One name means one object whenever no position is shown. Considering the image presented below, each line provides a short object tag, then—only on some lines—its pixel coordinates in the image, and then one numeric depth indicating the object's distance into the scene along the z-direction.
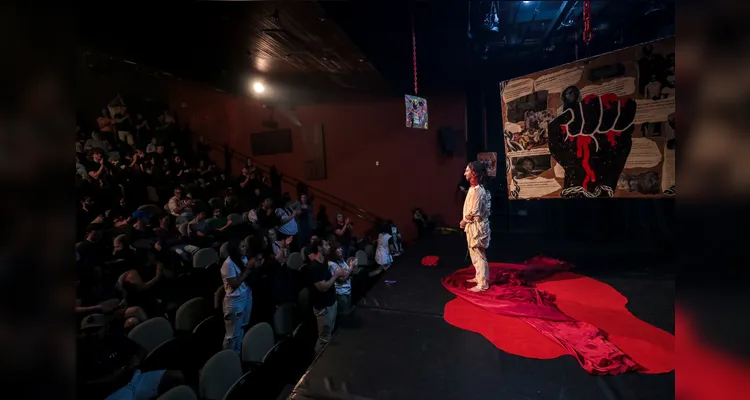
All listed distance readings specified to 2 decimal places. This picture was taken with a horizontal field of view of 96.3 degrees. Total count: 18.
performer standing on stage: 4.00
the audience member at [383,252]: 7.04
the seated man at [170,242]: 4.62
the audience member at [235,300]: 4.14
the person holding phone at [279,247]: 5.77
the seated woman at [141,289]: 3.84
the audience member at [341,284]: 4.94
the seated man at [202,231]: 5.56
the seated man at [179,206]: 6.20
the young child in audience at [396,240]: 7.86
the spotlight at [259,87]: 9.35
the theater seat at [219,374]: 2.80
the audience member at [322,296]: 4.32
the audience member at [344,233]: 7.38
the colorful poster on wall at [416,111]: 5.25
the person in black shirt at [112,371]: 2.48
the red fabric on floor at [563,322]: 2.58
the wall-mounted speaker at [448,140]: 8.57
